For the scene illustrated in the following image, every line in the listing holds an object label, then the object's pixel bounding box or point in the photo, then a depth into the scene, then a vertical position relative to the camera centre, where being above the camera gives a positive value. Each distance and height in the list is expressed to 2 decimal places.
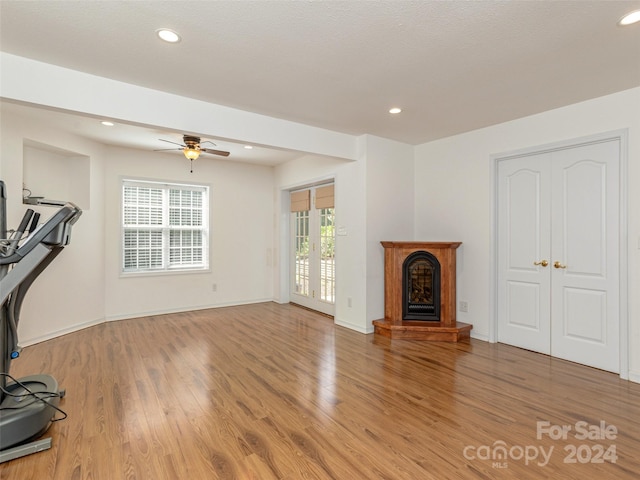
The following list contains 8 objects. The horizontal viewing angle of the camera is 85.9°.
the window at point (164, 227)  5.46 +0.26
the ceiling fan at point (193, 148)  4.17 +1.18
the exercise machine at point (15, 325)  2.05 -0.57
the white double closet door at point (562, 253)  3.31 -0.10
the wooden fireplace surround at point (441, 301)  4.26 -0.75
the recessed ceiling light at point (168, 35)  2.25 +1.38
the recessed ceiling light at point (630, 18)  2.06 +1.38
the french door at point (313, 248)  5.60 -0.11
